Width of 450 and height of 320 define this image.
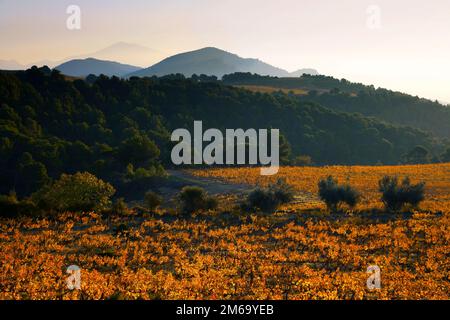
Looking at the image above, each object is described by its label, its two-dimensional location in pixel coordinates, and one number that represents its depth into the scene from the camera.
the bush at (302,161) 96.69
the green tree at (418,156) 111.50
